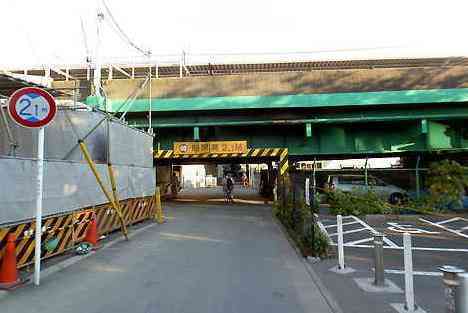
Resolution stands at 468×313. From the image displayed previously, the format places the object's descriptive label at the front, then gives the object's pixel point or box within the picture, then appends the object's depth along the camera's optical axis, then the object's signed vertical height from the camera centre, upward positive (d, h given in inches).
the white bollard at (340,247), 300.5 -52.2
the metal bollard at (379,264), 251.0 -54.3
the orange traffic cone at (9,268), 248.1 -53.9
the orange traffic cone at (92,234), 379.0 -51.4
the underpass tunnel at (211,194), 1104.8 -28.2
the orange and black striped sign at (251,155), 777.6 +45.6
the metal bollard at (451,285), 147.2 -39.8
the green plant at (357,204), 637.3 -43.6
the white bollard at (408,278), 205.0 -51.2
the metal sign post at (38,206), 254.5 -17.0
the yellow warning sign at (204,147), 808.3 +60.6
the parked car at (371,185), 800.9 -17.2
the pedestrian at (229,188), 1005.2 -25.9
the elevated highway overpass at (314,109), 751.1 +130.0
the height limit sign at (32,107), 255.9 +45.7
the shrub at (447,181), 525.0 -7.2
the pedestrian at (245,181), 2400.3 -22.1
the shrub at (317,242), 340.2 -55.1
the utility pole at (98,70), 571.8 +152.2
